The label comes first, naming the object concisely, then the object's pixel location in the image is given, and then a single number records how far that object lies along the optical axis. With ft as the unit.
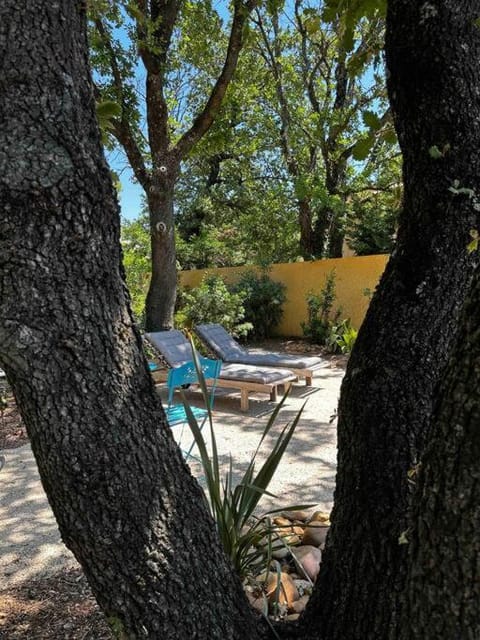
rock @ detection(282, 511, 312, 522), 10.51
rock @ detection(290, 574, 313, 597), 7.65
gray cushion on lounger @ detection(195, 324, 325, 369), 23.31
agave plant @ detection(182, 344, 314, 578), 6.95
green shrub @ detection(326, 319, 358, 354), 31.23
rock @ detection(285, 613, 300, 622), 6.84
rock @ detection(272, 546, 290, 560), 8.62
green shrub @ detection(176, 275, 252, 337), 35.42
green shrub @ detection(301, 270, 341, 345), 38.14
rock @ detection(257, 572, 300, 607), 7.14
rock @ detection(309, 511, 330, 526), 9.87
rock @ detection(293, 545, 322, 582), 8.14
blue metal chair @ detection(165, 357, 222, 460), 15.37
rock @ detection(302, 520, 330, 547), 9.25
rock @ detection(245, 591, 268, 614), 7.07
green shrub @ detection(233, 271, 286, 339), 41.06
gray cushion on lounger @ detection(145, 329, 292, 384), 20.03
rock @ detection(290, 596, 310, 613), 7.13
